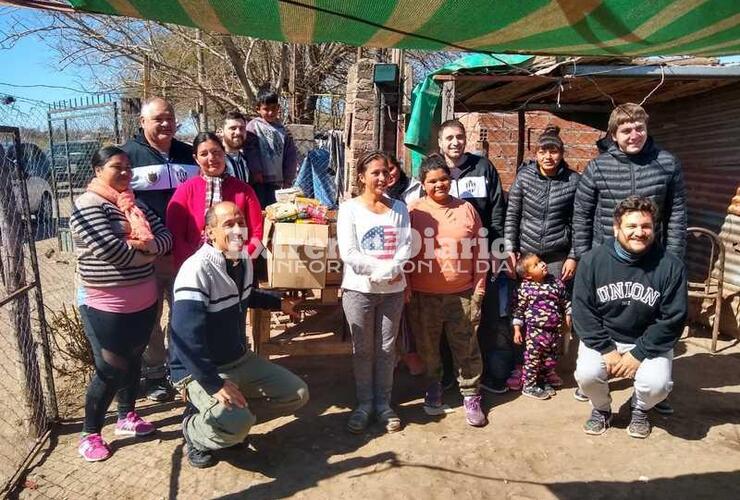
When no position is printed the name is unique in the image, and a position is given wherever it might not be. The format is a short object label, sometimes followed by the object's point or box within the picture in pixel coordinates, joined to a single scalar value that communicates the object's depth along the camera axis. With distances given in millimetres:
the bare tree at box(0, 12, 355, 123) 10219
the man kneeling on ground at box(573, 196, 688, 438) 3102
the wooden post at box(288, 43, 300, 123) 11497
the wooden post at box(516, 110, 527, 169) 6594
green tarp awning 2045
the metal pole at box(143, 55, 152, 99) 8516
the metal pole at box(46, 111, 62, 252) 8461
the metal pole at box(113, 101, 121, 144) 7559
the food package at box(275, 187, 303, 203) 3479
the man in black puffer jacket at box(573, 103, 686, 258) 3346
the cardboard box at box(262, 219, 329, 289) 3234
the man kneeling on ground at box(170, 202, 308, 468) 2648
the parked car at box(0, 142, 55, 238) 8430
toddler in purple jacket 3709
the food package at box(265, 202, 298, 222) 3283
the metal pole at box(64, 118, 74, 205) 8773
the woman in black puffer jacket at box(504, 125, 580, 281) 3645
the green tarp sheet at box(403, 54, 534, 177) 4980
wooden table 3719
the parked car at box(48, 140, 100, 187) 9125
